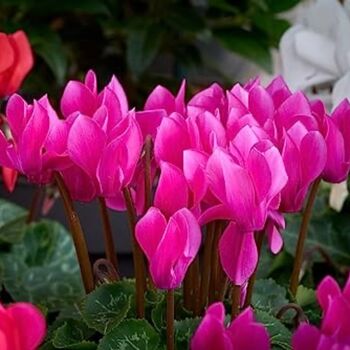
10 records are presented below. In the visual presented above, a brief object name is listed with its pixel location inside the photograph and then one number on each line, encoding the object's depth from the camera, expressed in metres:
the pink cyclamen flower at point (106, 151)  0.67
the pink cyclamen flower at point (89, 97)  0.71
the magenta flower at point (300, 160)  0.67
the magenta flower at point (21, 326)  0.59
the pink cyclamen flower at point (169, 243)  0.63
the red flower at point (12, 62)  0.80
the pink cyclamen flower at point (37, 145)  0.68
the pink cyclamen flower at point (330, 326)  0.58
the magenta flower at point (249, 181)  0.63
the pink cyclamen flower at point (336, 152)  0.69
